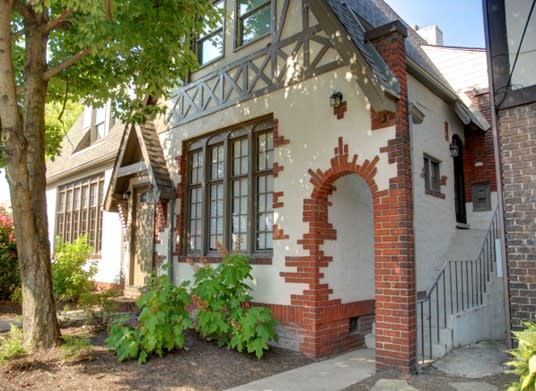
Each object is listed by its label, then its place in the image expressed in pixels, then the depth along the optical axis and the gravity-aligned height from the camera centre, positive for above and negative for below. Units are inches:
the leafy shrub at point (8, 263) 464.4 -28.9
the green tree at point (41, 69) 246.1 +101.5
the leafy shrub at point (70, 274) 411.2 -36.5
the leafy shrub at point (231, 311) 252.1 -45.3
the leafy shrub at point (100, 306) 316.5 -53.2
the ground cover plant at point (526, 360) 151.2 -45.1
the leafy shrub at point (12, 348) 227.9 -59.6
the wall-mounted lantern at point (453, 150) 369.4 +72.1
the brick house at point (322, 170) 243.3 +47.8
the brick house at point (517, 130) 233.6 +57.5
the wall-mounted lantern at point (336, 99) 270.1 +83.7
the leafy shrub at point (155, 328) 239.7 -51.7
